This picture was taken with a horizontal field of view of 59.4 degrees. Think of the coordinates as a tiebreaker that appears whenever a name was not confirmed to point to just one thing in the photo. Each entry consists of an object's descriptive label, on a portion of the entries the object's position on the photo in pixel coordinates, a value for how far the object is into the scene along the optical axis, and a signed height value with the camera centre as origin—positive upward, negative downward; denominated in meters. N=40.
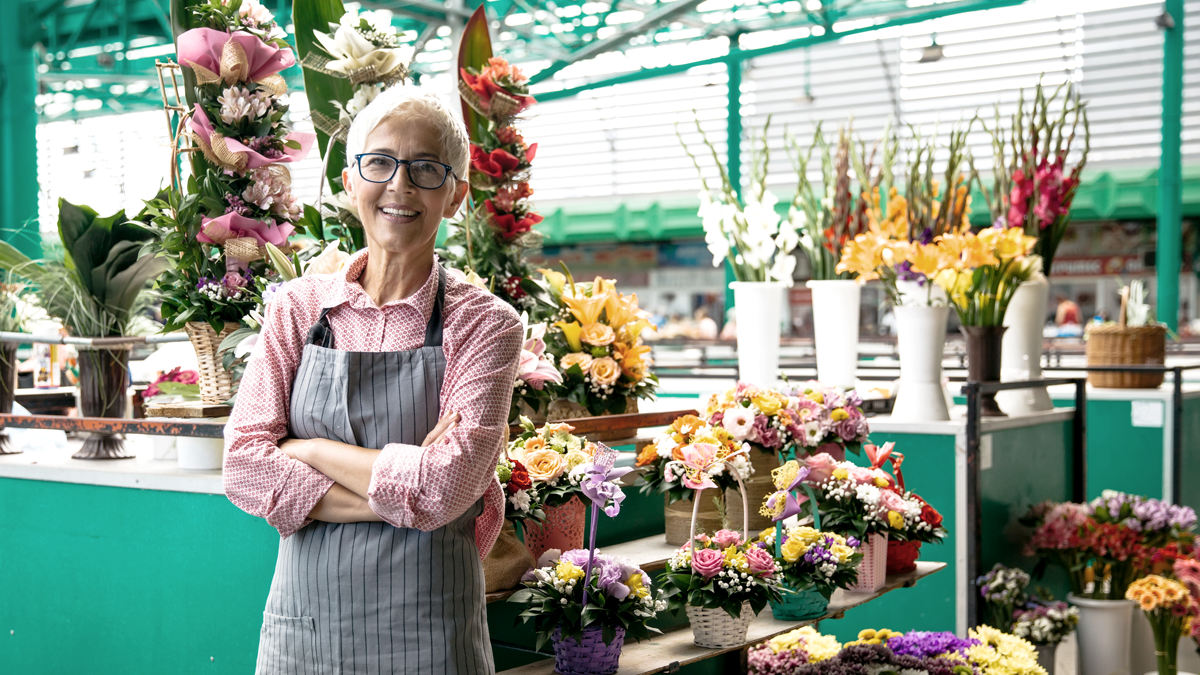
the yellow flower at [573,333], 2.83 -0.05
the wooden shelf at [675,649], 2.02 -0.68
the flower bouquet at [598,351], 2.77 -0.10
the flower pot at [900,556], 2.70 -0.63
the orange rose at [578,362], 2.75 -0.12
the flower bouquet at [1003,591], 3.60 -0.96
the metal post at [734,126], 11.21 +2.09
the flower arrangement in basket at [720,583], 2.03 -0.52
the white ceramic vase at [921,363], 3.79 -0.19
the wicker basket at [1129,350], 5.23 -0.19
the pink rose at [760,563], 2.06 -0.49
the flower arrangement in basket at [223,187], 2.27 +0.29
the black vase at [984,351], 3.88 -0.14
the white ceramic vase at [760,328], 3.96 -0.05
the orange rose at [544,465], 2.02 -0.29
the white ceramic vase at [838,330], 4.10 -0.07
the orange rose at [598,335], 2.79 -0.06
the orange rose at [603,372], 2.75 -0.15
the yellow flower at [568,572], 1.89 -0.46
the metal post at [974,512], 3.64 -0.71
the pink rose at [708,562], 2.03 -0.48
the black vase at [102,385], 2.60 -0.17
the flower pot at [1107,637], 3.94 -1.22
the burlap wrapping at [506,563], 1.95 -0.46
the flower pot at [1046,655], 3.71 -1.22
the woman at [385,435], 1.40 -0.16
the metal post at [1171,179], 9.09 +1.18
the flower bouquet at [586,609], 1.88 -0.53
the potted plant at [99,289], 2.55 +0.07
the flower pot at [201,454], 2.25 -0.29
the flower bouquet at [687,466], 2.19 -0.33
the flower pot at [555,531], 2.12 -0.44
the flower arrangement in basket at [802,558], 2.20 -0.52
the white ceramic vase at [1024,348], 4.30 -0.15
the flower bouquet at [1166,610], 3.75 -1.07
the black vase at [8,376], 2.98 -0.17
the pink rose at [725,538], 2.12 -0.45
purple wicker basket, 1.89 -0.62
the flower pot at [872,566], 2.53 -0.61
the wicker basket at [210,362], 2.29 -0.10
